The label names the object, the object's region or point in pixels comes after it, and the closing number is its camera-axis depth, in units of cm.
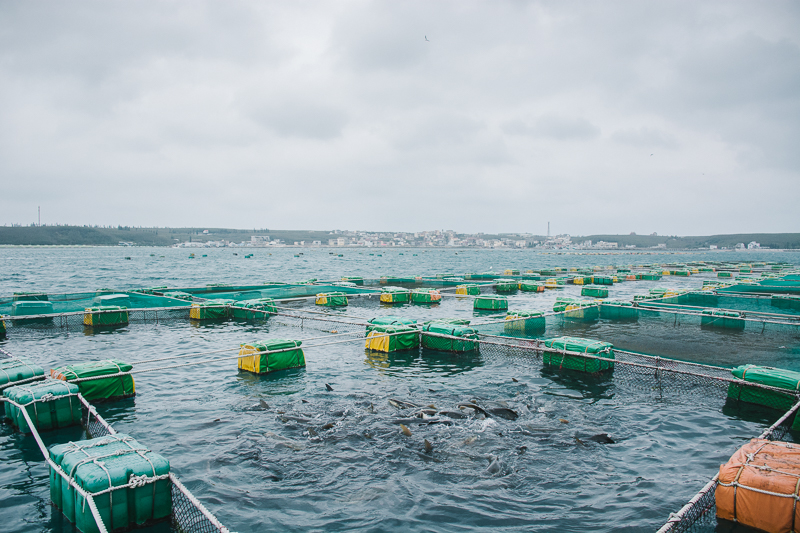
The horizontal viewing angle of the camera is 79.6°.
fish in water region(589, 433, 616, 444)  1406
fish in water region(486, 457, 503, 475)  1216
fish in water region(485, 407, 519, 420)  1565
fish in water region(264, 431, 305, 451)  1337
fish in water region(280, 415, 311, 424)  1512
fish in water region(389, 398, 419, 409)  1639
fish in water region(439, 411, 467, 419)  1553
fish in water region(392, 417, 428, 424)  1509
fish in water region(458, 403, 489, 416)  1591
